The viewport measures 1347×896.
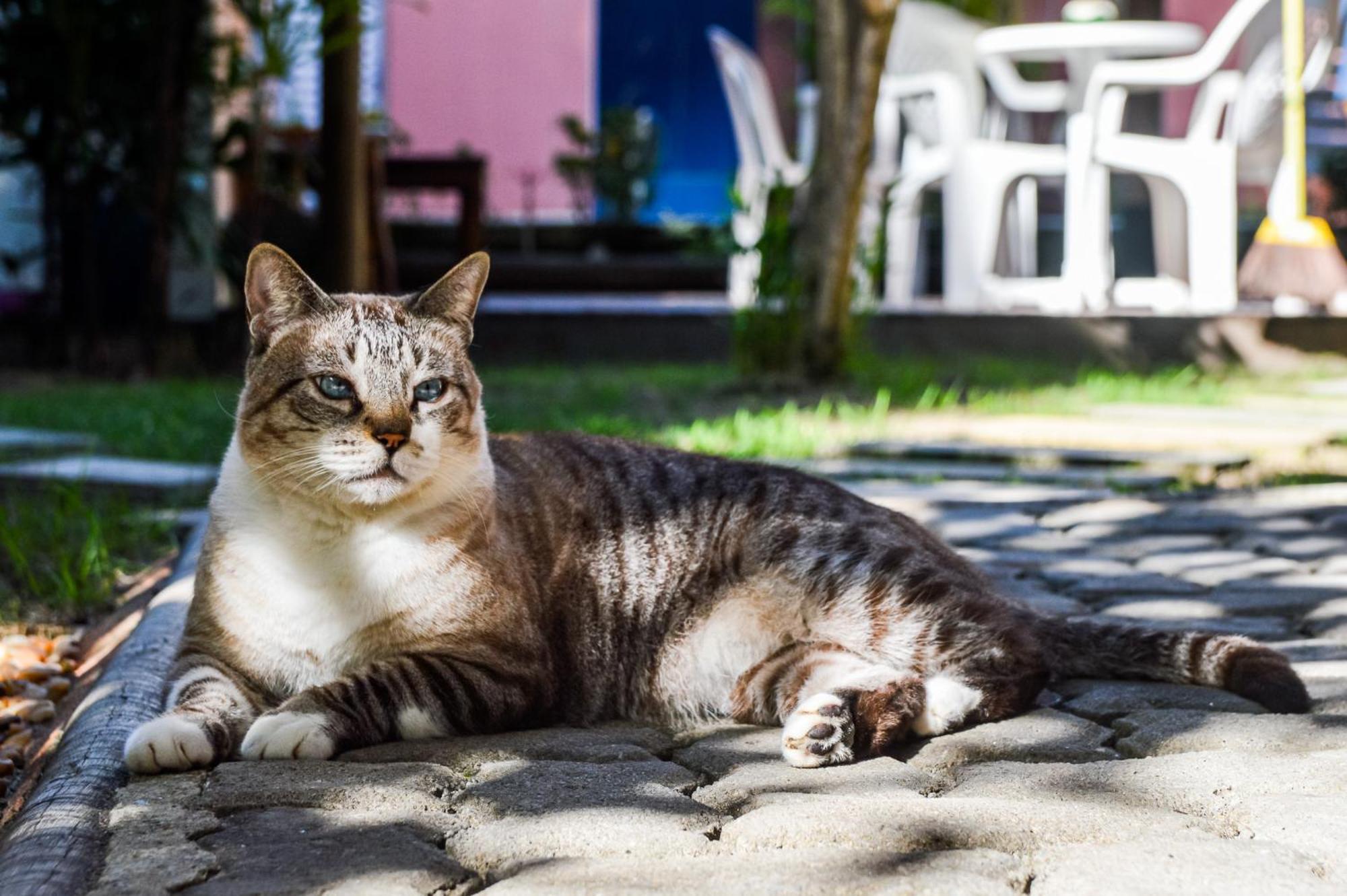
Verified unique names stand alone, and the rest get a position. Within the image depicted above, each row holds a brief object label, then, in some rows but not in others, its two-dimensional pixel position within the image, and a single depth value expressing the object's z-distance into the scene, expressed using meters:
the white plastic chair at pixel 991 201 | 10.00
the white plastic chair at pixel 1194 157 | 9.60
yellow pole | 9.41
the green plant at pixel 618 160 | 16.70
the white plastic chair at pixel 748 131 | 10.12
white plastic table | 9.45
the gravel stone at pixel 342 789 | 2.16
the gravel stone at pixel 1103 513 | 4.65
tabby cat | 2.60
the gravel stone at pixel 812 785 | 2.23
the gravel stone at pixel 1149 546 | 4.22
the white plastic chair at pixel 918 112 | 10.42
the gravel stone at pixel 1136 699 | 2.73
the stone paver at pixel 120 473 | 5.20
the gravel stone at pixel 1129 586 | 3.74
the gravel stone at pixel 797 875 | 1.81
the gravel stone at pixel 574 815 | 2.00
